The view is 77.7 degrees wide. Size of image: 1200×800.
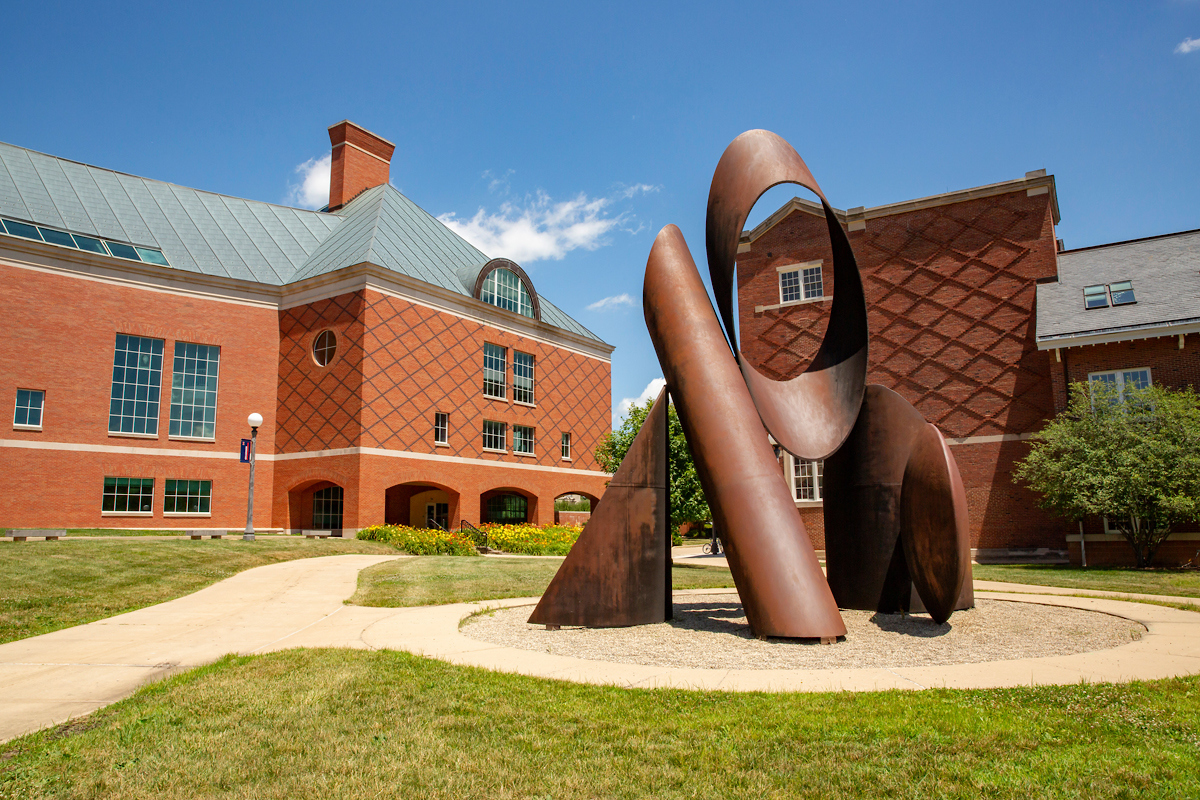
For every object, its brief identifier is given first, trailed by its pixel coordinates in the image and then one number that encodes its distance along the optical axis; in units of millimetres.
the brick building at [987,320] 22000
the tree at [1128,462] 18203
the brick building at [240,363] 25625
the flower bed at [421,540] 24891
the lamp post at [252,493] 20959
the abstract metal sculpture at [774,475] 7820
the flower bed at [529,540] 27781
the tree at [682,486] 21547
